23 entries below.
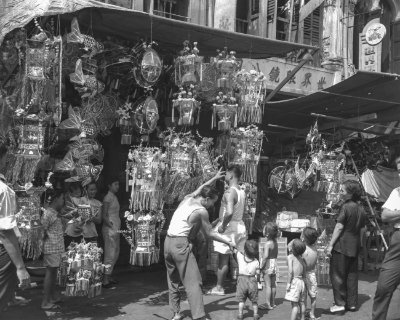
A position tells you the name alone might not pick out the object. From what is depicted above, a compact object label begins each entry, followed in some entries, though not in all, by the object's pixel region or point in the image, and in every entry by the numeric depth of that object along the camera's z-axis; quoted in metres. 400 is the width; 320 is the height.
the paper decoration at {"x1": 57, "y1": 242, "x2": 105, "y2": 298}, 5.33
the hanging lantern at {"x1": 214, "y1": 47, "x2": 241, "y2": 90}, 6.36
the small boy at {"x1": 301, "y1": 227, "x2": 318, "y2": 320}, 5.46
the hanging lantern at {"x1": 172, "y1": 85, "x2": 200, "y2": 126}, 6.17
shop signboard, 10.84
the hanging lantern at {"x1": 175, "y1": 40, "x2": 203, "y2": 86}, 6.12
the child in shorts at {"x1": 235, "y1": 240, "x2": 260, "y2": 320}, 5.35
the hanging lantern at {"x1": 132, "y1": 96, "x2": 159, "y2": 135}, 6.19
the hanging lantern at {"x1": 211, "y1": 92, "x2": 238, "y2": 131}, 6.51
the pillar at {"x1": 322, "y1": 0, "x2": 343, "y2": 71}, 12.82
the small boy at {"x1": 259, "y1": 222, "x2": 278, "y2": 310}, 5.97
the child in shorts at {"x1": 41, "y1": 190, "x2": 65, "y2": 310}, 5.52
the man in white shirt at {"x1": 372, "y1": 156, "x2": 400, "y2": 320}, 4.64
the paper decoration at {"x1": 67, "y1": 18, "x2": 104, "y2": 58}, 5.27
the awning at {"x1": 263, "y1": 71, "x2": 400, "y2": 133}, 6.84
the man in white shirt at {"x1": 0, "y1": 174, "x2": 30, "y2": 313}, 3.78
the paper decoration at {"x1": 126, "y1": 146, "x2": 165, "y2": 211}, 5.76
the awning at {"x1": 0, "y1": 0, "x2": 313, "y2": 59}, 4.94
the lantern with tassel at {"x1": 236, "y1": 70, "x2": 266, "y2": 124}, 6.65
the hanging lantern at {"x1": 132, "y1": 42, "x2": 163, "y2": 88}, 5.90
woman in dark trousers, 5.93
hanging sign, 12.86
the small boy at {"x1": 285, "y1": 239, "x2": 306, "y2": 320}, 5.02
